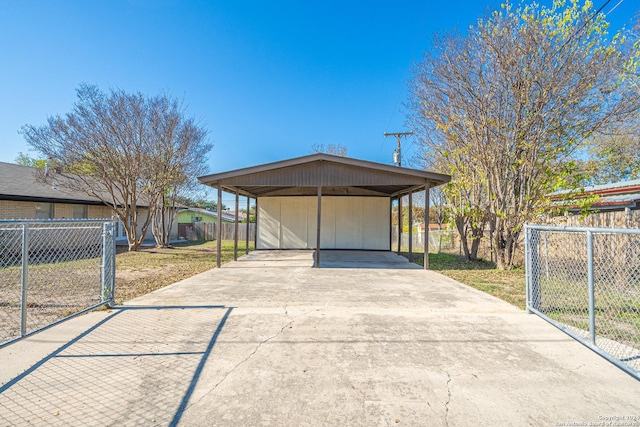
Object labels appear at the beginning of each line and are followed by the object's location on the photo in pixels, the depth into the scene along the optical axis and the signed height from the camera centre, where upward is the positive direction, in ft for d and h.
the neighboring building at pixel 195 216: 96.32 +2.89
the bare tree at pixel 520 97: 23.12 +11.17
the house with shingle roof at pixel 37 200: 37.45 +3.18
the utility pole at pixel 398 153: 48.57 +12.23
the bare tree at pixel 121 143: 35.88 +10.31
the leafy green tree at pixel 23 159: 86.43 +18.63
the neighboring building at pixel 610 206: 23.57 +2.07
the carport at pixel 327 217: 42.01 +1.21
